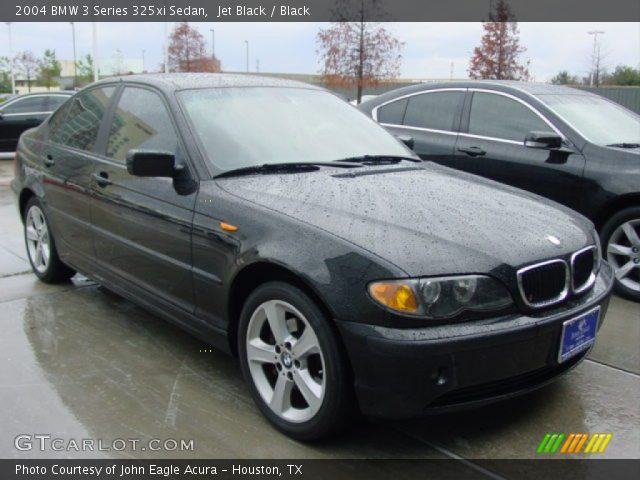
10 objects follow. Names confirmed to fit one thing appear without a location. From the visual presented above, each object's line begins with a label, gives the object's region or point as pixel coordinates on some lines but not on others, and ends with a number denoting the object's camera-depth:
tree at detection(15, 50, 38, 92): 64.56
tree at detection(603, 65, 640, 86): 45.25
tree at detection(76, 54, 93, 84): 64.00
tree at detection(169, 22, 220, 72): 38.03
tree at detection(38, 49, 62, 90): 63.06
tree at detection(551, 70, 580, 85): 43.42
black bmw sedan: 2.54
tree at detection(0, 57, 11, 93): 65.00
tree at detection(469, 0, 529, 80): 27.94
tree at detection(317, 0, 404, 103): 27.34
